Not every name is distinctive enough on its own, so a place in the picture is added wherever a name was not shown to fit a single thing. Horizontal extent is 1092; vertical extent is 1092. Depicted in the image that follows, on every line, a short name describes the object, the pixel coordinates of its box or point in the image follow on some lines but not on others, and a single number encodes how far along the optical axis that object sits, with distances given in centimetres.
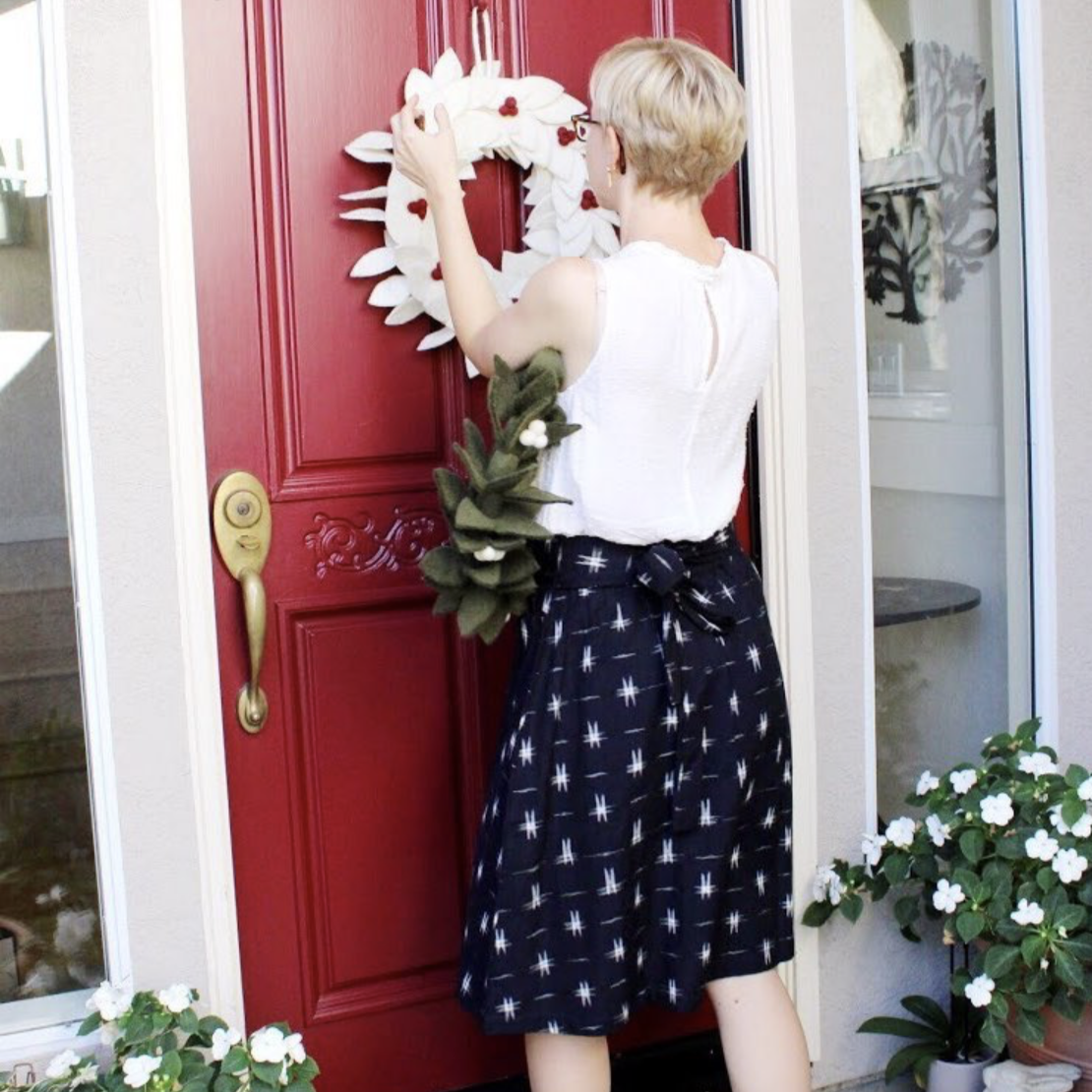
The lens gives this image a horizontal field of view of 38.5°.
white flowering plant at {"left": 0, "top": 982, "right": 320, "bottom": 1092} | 206
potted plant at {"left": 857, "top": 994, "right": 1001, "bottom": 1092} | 269
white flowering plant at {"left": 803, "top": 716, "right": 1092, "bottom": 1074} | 252
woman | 198
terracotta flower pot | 259
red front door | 229
